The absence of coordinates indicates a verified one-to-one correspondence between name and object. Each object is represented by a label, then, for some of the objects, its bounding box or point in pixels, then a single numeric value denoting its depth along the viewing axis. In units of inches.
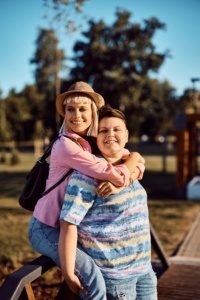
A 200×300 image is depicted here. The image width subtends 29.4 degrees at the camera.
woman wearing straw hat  78.7
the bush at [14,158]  984.9
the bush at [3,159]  1066.2
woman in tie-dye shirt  76.5
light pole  532.4
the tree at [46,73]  1663.4
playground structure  465.2
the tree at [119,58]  1040.8
